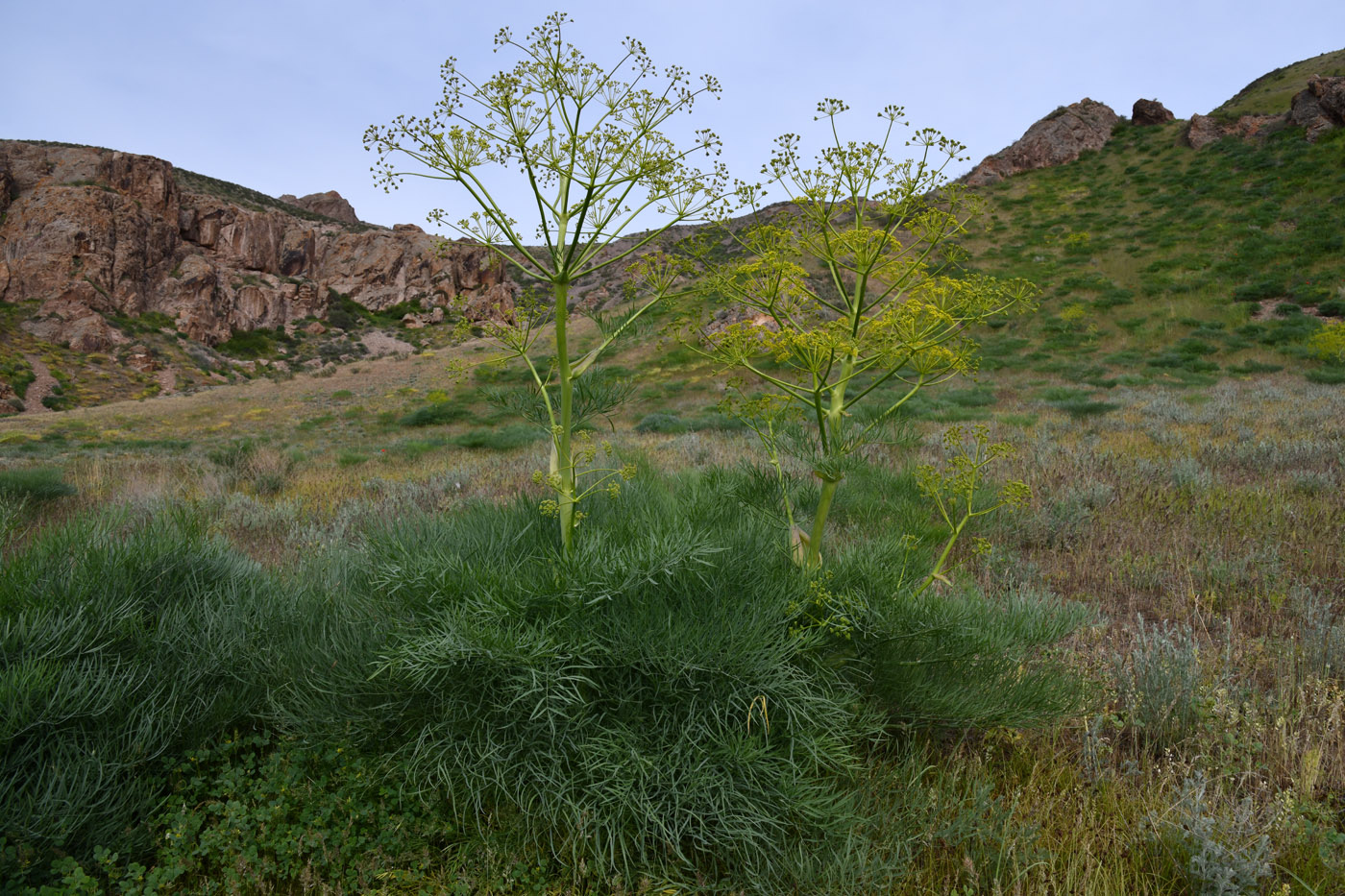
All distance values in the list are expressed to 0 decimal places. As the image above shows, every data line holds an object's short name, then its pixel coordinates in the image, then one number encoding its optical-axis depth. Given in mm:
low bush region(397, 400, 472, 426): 17734
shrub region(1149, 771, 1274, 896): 1392
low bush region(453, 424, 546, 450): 11672
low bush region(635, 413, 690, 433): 12293
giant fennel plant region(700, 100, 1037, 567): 1760
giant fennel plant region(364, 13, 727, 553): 1735
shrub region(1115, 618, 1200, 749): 2100
